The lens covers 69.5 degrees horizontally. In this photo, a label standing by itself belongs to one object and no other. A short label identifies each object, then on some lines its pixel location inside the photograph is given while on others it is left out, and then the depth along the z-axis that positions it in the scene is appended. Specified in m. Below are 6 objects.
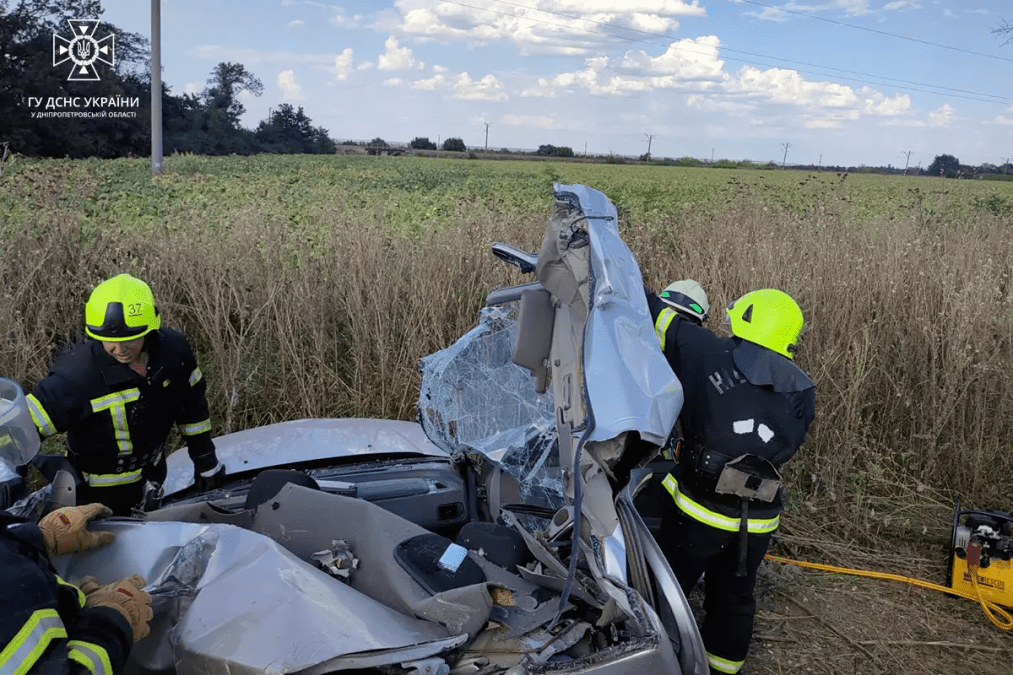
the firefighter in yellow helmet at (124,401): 3.01
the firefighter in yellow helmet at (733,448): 2.88
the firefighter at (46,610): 1.48
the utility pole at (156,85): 18.73
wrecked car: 1.75
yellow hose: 3.81
